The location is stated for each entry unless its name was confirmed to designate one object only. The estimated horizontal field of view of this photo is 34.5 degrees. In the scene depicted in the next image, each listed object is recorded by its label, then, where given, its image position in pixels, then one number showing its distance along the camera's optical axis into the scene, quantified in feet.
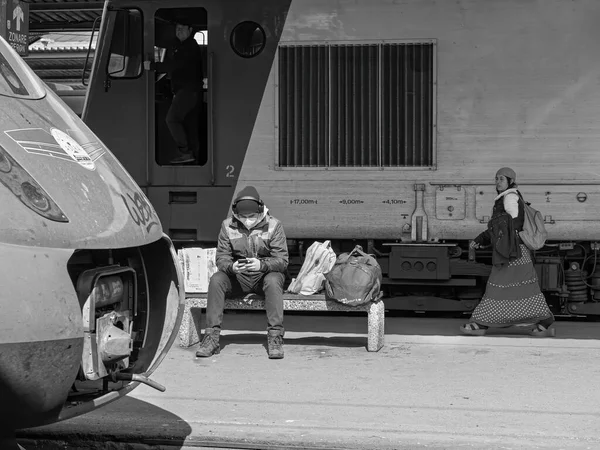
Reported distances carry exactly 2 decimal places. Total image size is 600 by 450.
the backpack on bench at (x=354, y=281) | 26.63
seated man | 26.37
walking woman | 28.66
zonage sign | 32.53
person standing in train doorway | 31.89
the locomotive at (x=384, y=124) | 30.30
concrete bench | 26.91
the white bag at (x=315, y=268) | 27.78
